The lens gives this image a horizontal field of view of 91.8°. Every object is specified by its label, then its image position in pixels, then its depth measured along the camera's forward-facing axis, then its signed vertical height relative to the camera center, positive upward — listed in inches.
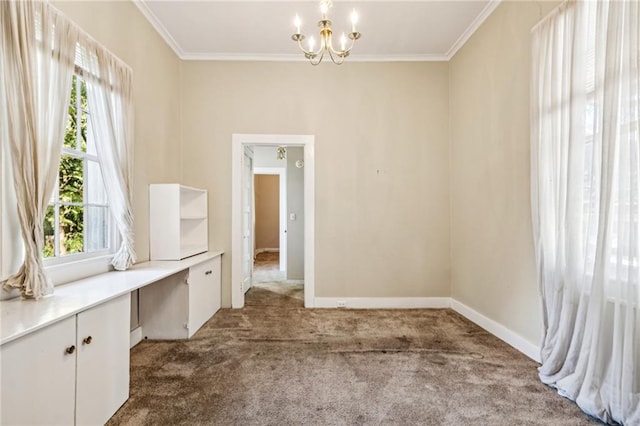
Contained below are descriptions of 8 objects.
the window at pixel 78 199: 82.7 +2.7
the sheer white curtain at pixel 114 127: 91.0 +25.3
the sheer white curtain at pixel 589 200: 64.2 +1.9
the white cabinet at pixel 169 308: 115.0 -37.1
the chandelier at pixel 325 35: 82.4 +49.0
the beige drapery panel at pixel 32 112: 64.0 +21.2
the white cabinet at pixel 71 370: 48.7 -30.2
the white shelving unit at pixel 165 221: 123.3 -5.1
